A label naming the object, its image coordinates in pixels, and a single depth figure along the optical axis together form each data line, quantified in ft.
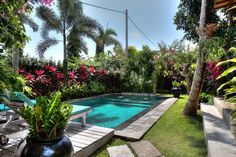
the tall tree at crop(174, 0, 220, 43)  32.57
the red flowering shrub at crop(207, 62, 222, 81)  18.73
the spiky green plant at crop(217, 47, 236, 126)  6.60
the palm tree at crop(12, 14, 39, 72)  43.38
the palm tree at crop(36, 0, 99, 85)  33.53
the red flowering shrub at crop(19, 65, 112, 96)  24.94
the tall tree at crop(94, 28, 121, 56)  60.70
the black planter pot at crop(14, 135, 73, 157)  6.19
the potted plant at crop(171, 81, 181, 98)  31.40
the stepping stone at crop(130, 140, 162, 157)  9.97
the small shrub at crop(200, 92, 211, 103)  21.66
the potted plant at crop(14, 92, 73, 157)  6.29
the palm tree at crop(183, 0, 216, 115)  15.92
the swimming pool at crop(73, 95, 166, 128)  19.78
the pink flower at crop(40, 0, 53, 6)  9.16
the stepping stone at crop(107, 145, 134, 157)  9.93
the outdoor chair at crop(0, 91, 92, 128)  10.73
